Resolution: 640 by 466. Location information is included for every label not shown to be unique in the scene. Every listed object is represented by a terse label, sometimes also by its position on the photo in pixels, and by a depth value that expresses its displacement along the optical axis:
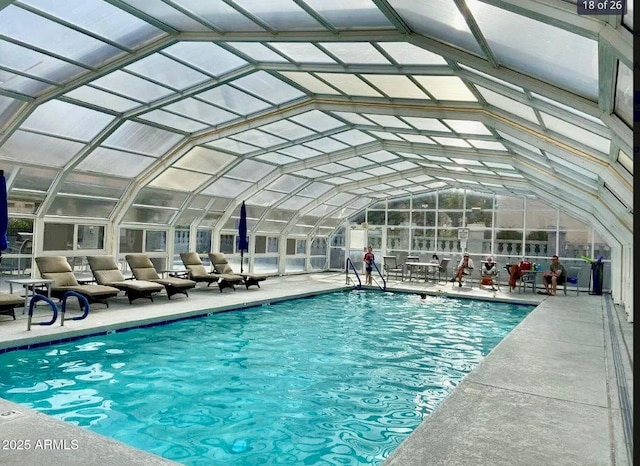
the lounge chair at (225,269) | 14.58
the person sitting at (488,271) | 17.72
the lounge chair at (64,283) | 9.61
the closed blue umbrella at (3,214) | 8.35
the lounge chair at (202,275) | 13.58
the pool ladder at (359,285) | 16.64
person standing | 17.55
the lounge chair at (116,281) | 10.67
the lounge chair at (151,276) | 11.73
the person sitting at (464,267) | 17.58
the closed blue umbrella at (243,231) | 15.09
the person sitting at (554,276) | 16.03
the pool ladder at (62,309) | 7.14
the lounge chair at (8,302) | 7.88
